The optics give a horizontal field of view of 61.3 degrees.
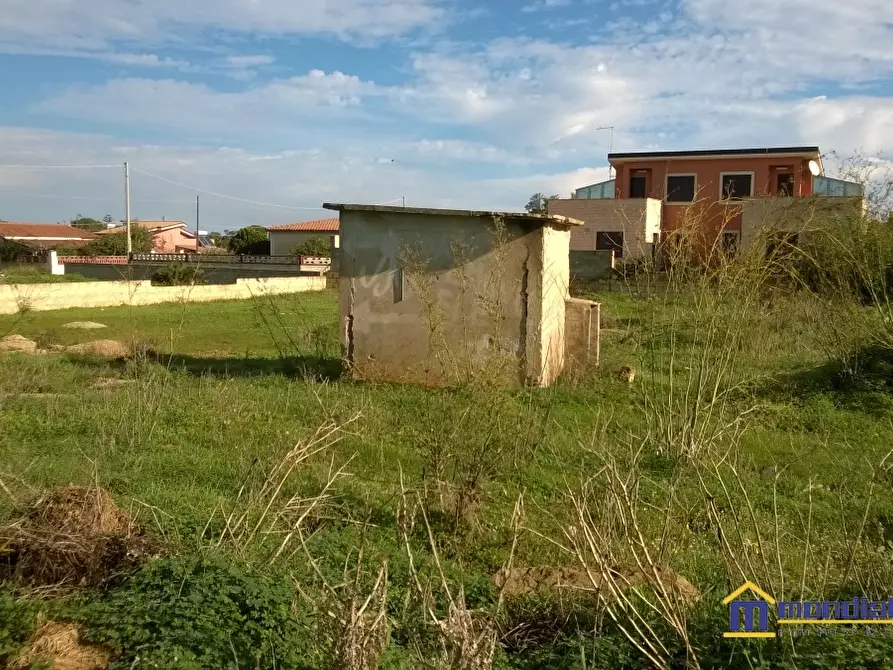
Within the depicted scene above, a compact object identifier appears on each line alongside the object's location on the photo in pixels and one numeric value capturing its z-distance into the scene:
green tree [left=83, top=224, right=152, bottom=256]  46.03
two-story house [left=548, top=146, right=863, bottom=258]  30.77
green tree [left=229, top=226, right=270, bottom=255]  51.81
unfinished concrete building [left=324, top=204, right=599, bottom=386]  10.94
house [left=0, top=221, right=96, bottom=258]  53.33
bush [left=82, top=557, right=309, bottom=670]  3.46
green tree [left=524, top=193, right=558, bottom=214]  39.04
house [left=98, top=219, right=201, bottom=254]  57.34
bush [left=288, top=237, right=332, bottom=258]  43.91
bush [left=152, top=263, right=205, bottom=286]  30.68
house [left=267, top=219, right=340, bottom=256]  51.88
